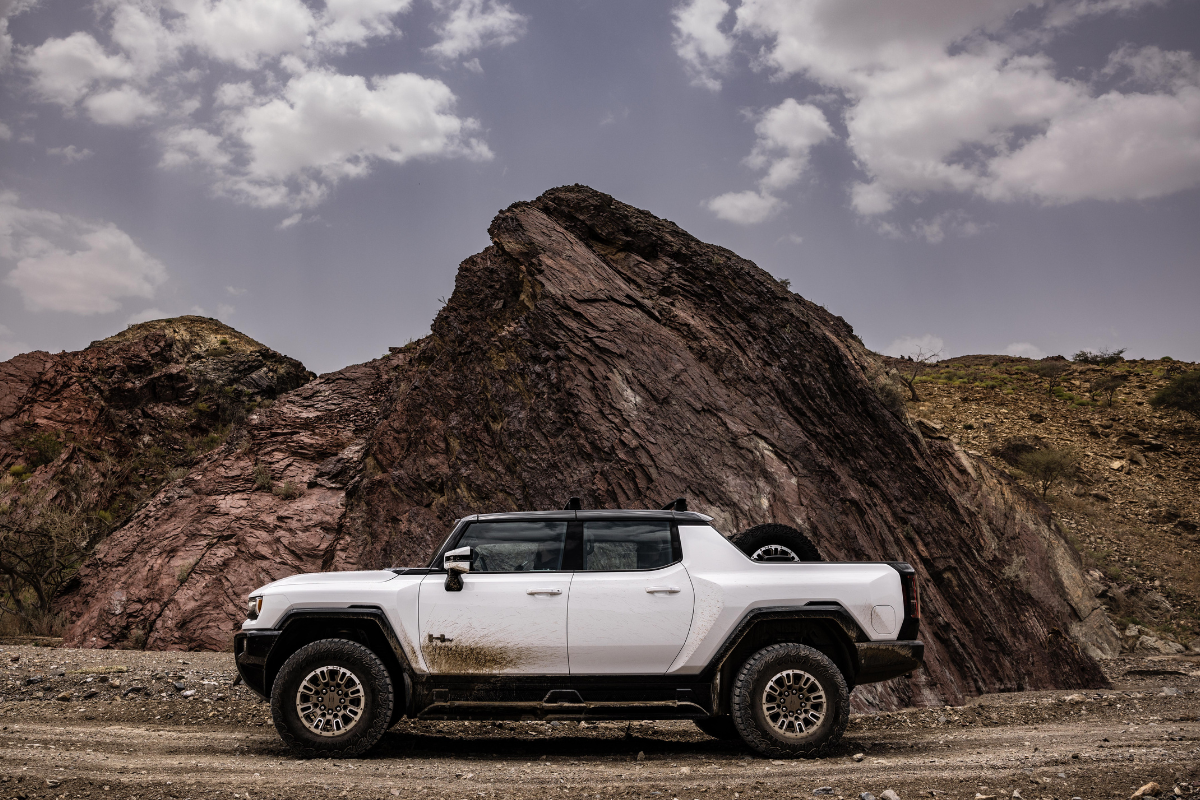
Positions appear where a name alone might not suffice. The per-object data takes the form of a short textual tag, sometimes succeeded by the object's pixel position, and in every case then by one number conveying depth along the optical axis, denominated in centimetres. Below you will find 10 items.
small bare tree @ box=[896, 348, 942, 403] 3450
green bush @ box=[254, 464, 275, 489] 1445
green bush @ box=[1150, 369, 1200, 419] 3162
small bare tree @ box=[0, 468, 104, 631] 1533
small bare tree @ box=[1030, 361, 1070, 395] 3844
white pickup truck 571
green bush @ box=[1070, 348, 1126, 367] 4103
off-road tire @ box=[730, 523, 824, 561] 669
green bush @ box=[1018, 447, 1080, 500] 2661
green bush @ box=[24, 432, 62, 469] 2644
